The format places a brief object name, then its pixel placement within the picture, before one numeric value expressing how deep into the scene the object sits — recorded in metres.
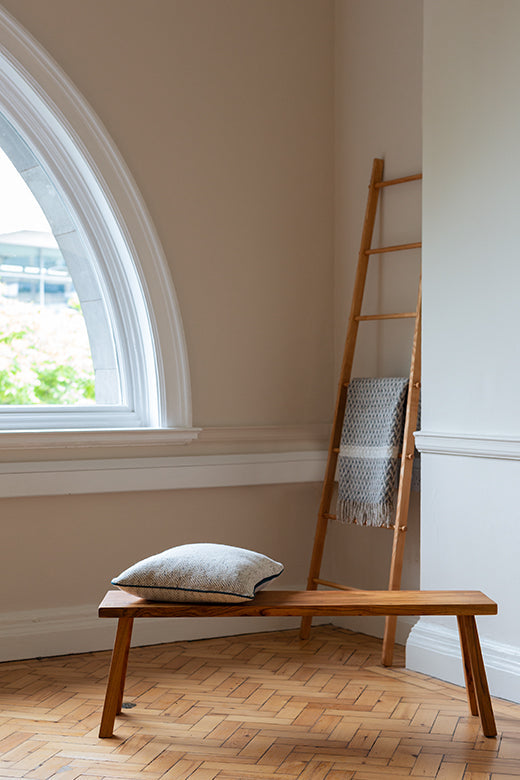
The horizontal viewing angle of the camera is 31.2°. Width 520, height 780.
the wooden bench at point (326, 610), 2.94
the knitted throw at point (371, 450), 4.08
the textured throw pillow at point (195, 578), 2.94
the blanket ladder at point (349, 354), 4.36
